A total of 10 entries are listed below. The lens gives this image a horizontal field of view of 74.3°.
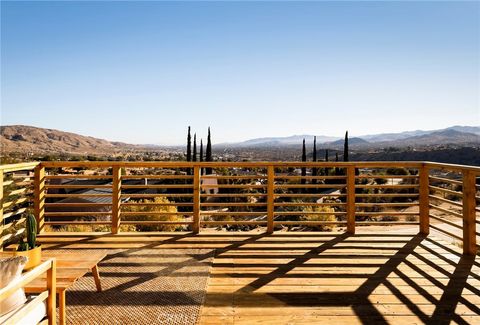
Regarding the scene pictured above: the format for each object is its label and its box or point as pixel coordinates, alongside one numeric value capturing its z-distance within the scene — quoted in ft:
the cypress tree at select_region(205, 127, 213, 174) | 78.37
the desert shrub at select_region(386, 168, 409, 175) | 79.67
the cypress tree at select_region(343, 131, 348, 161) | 70.20
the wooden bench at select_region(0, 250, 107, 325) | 6.65
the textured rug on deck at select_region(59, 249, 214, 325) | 8.34
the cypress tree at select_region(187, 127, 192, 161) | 71.67
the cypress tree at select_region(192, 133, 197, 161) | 78.97
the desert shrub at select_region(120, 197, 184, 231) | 25.57
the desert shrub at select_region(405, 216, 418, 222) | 41.28
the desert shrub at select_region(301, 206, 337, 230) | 16.66
